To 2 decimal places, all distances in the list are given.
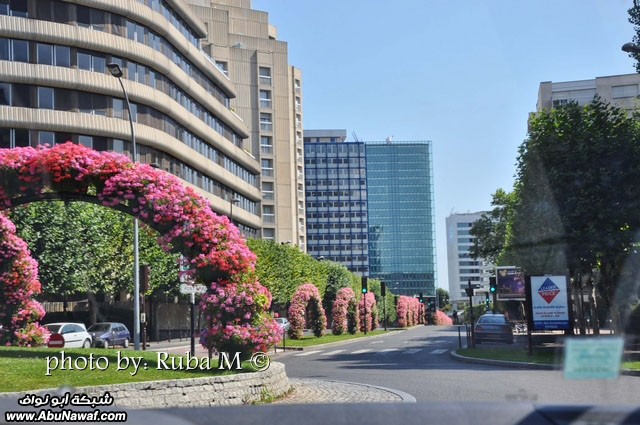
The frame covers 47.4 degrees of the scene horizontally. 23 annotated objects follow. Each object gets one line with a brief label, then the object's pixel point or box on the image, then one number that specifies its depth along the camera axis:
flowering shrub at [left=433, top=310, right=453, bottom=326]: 104.50
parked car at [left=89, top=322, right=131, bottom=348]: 33.53
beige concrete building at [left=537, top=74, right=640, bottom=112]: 87.88
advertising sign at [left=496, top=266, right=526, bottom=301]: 48.06
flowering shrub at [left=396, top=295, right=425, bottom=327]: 77.31
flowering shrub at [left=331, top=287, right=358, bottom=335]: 47.81
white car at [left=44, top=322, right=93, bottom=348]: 30.05
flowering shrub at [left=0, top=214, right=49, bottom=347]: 16.17
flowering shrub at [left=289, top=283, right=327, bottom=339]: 39.41
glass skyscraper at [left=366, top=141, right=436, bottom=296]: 184.75
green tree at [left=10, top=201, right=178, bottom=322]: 36.06
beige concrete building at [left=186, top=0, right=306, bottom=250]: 86.81
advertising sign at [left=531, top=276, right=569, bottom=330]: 22.34
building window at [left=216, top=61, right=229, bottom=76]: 84.19
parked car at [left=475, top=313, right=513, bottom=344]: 32.22
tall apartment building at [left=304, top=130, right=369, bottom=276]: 167.75
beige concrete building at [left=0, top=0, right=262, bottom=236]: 42.31
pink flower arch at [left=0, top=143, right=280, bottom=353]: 12.72
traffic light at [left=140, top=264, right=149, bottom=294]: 26.94
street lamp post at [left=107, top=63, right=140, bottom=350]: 27.30
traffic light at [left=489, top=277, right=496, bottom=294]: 33.19
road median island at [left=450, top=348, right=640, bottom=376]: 18.69
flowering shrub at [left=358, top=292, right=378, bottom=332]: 53.12
